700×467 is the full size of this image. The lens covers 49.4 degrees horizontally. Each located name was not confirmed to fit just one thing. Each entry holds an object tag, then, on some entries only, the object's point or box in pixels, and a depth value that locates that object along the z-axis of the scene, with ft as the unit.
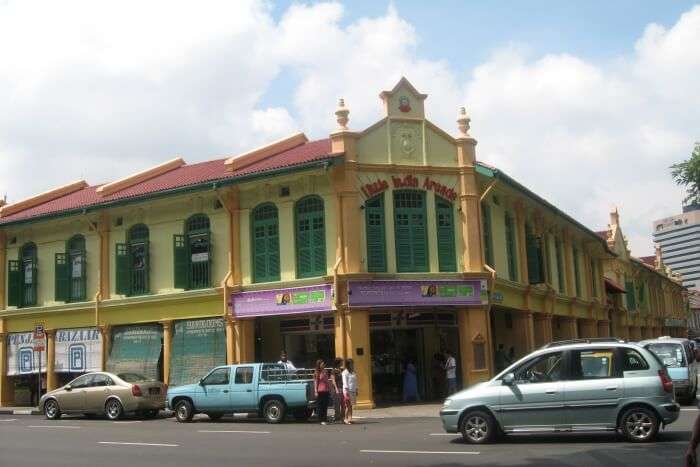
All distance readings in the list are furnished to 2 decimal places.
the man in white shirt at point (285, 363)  65.04
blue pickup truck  62.75
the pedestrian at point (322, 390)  60.95
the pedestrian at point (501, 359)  88.89
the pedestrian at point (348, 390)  60.08
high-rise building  579.48
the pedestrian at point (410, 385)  78.95
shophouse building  75.25
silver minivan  39.91
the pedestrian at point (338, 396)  61.77
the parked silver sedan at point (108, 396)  70.69
